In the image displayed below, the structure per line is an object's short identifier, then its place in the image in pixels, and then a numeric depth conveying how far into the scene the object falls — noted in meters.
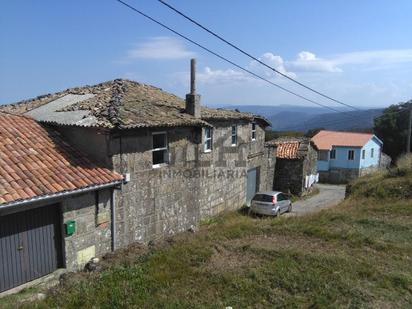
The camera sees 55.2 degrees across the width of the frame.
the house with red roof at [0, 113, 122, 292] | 9.64
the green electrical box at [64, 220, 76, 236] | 10.74
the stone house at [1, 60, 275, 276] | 12.32
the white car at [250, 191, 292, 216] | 20.83
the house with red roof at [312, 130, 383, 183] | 42.34
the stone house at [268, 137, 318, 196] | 29.94
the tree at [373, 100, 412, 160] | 50.62
